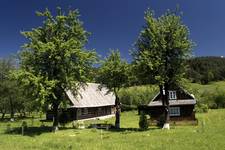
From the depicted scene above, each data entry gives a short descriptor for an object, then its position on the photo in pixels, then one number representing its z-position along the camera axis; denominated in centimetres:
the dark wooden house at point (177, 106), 5416
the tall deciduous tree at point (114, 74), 4628
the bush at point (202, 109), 8052
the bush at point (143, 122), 4203
